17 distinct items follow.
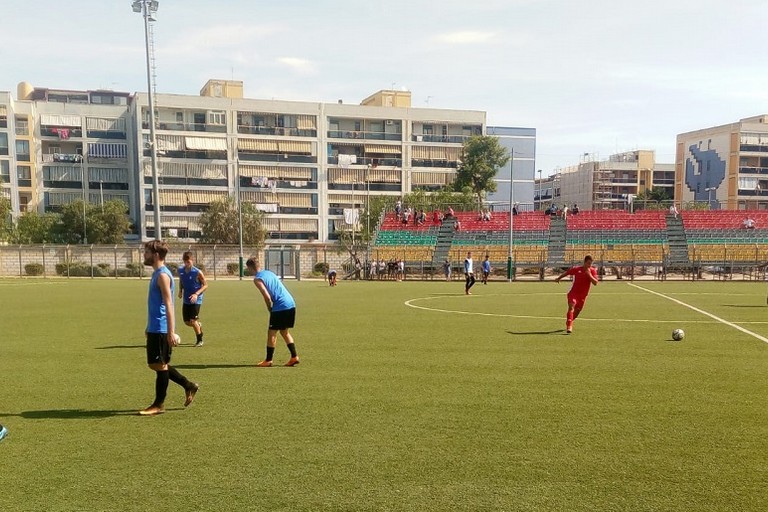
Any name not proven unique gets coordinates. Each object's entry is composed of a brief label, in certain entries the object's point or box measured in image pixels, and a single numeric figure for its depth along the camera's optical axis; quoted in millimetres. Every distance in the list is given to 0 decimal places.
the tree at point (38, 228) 59375
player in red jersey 13125
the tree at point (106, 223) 60469
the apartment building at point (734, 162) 87875
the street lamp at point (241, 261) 40650
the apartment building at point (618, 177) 108250
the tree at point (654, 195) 93200
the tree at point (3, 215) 44375
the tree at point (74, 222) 60531
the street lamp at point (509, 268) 35875
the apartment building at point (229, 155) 66875
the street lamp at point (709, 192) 89812
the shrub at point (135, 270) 42781
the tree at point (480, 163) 61438
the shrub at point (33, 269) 43281
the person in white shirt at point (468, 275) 24931
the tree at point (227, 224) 57656
